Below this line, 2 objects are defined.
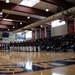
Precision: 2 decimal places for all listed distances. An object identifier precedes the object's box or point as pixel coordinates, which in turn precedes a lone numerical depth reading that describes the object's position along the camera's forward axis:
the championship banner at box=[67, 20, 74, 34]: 9.45
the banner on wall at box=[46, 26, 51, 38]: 12.11
